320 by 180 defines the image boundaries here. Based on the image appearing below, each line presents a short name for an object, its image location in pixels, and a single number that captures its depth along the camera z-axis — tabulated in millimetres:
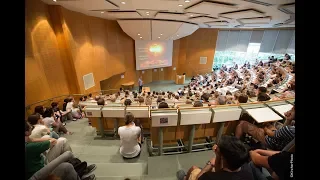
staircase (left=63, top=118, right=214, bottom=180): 2520
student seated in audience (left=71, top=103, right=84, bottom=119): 5512
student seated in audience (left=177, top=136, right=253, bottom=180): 1264
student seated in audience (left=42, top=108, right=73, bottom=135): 3840
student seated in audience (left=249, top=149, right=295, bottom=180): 992
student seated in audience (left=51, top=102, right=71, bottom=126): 4793
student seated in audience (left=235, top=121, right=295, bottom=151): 1860
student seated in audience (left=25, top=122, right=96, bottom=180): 1726
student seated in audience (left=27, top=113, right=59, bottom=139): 2648
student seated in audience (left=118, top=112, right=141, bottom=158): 2787
